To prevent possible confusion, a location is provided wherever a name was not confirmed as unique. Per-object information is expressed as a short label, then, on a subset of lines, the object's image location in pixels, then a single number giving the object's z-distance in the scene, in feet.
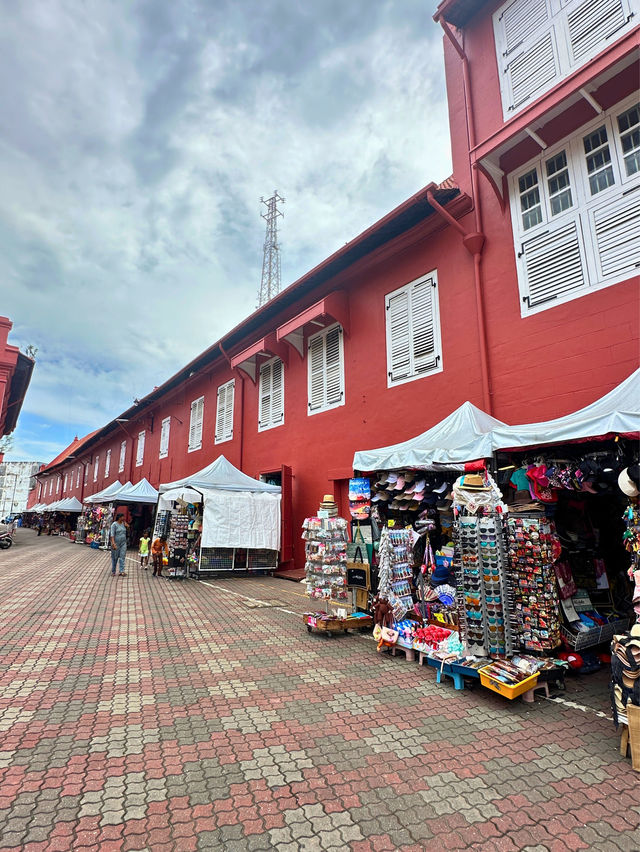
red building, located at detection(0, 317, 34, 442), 63.67
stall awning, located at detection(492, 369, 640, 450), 13.28
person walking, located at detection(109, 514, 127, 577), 38.01
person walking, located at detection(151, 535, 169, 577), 39.58
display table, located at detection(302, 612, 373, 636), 19.84
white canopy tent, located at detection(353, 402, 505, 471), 17.51
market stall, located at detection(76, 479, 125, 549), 65.37
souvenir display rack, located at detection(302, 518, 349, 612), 21.59
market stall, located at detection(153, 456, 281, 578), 36.52
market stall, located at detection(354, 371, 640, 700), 14.56
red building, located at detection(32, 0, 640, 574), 19.69
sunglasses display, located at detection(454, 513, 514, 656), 14.60
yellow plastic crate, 12.58
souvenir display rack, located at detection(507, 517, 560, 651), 14.87
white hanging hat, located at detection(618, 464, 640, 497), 12.30
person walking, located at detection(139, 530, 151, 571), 44.58
